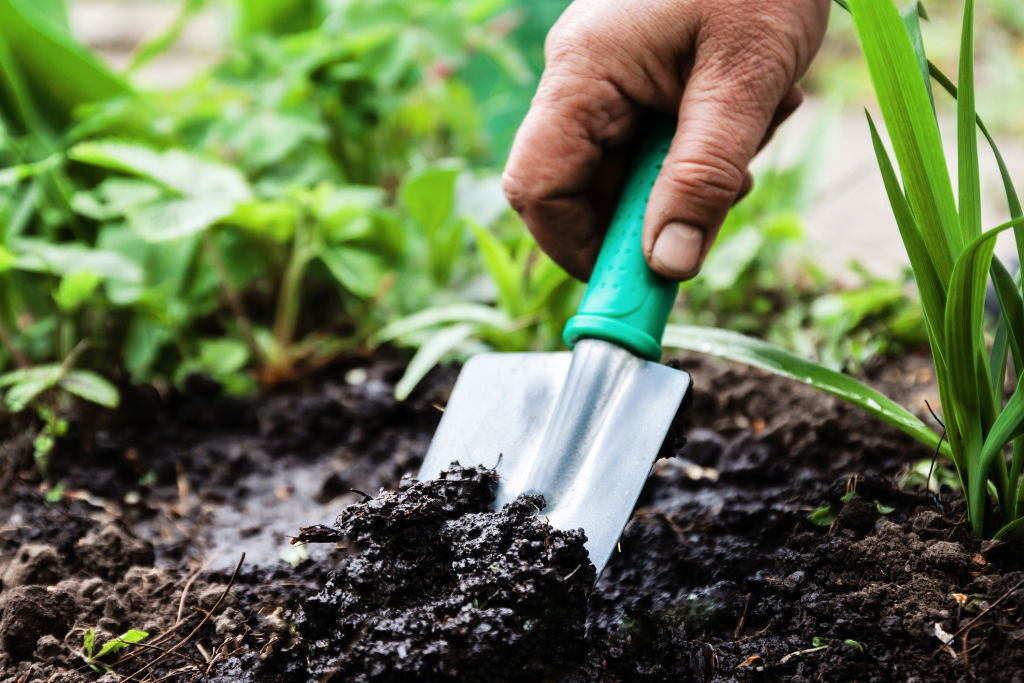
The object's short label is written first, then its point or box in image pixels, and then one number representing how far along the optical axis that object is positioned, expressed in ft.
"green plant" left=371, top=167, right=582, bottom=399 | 2.46
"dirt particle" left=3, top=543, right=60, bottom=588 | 2.06
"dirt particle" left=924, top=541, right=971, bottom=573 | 1.91
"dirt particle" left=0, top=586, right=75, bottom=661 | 1.96
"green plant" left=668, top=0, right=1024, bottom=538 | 1.86
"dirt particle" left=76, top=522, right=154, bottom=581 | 2.10
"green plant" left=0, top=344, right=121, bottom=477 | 2.30
